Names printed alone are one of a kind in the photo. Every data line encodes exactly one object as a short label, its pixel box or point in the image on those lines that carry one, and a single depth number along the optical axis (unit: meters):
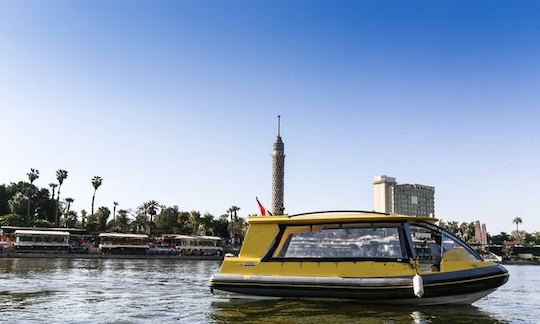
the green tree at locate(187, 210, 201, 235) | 103.68
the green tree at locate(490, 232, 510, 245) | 138.44
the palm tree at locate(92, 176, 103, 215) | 102.26
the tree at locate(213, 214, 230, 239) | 109.75
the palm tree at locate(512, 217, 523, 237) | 178.75
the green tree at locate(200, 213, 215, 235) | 103.94
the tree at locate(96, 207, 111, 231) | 94.81
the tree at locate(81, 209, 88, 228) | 103.88
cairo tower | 179.25
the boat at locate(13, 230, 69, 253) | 65.69
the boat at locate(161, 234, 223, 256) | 80.56
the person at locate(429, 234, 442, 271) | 15.43
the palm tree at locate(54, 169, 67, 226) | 100.56
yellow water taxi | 15.00
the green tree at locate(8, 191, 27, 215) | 94.25
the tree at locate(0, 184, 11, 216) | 98.00
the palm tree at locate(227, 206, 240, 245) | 108.58
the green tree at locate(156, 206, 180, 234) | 105.12
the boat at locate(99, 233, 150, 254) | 72.44
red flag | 18.11
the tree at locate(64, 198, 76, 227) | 107.49
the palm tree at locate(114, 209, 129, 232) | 104.00
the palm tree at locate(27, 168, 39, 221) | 98.22
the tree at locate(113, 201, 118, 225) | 105.49
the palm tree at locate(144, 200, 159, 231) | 110.12
